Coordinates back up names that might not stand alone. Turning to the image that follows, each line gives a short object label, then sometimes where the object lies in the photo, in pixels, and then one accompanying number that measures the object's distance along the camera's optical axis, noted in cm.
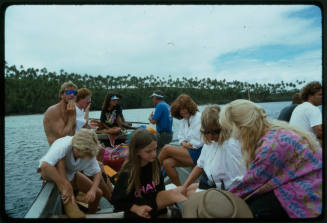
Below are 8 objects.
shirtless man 261
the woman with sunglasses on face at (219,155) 196
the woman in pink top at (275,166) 141
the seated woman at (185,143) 301
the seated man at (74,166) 194
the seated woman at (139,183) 182
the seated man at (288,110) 343
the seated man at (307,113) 218
